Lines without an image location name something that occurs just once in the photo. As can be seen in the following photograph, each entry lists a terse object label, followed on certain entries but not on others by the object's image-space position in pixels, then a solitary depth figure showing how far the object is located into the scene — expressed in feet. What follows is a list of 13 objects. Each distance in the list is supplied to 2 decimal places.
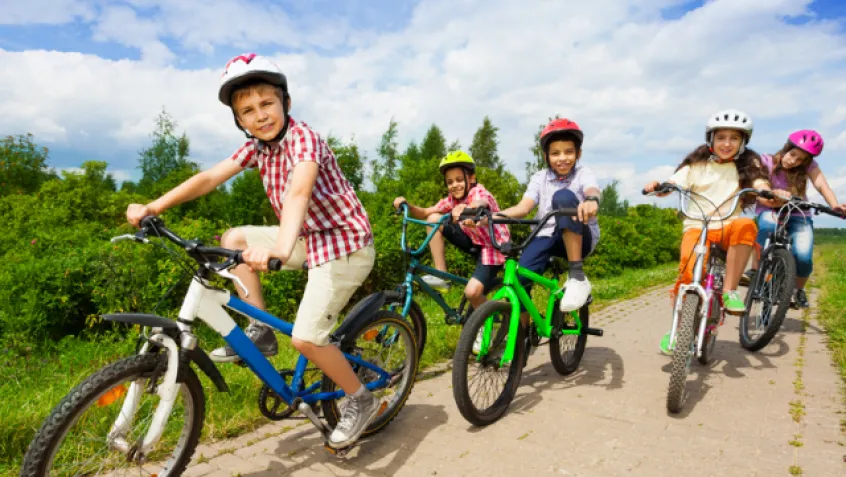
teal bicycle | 12.43
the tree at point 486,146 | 156.15
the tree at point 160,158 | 135.03
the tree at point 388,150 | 121.60
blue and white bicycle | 6.64
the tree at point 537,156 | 95.76
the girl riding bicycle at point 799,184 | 17.84
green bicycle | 10.44
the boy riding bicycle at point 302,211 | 8.28
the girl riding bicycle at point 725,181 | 13.60
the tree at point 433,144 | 139.95
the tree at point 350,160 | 76.07
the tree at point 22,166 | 106.42
